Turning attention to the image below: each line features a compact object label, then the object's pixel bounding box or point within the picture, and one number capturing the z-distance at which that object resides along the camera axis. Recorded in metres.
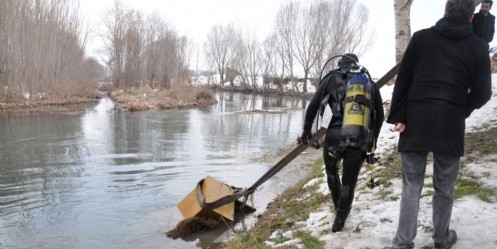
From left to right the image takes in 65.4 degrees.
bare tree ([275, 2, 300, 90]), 54.97
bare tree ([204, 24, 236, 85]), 70.50
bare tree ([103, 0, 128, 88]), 45.66
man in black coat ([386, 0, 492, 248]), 2.85
